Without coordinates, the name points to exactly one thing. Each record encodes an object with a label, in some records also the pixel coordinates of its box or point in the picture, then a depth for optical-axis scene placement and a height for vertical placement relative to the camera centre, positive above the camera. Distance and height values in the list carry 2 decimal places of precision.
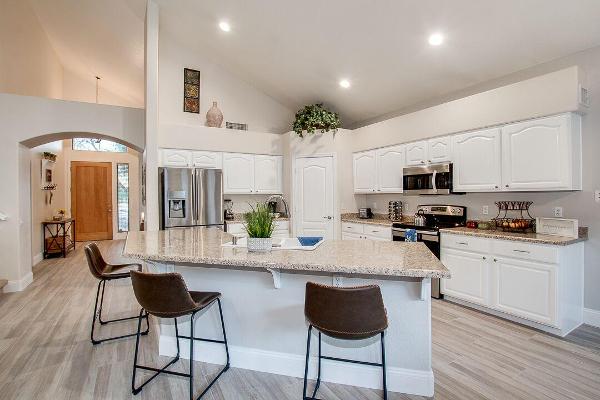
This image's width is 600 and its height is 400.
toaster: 5.36 -0.24
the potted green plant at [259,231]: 2.21 -0.22
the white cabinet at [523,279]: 2.94 -0.81
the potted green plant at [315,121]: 5.23 +1.26
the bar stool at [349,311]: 1.67 -0.58
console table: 6.60 -0.78
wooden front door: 9.01 +0.04
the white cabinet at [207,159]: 5.14 +0.64
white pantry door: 5.32 +0.04
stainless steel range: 3.94 -0.34
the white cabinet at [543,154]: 3.05 +0.43
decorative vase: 5.38 +1.36
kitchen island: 1.98 -0.70
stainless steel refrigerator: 4.57 +0.04
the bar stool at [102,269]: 2.88 -0.66
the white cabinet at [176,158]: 4.97 +0.64
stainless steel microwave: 4.02 +0.24
